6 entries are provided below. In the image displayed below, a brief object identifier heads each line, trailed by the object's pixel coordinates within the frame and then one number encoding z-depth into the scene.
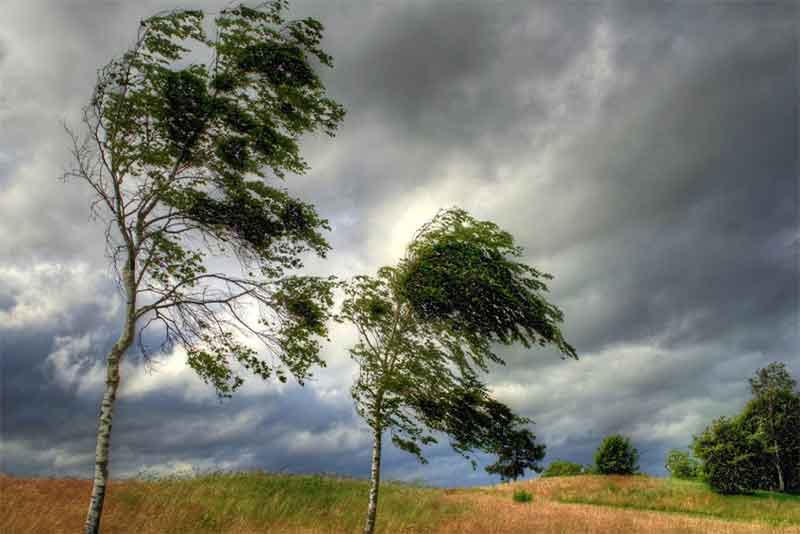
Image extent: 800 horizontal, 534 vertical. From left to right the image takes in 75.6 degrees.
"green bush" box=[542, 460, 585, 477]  62.91
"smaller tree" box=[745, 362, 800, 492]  41.47
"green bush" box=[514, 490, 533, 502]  27.03
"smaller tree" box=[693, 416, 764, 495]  32.72
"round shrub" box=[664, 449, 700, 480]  39.12
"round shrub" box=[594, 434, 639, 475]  38.38
